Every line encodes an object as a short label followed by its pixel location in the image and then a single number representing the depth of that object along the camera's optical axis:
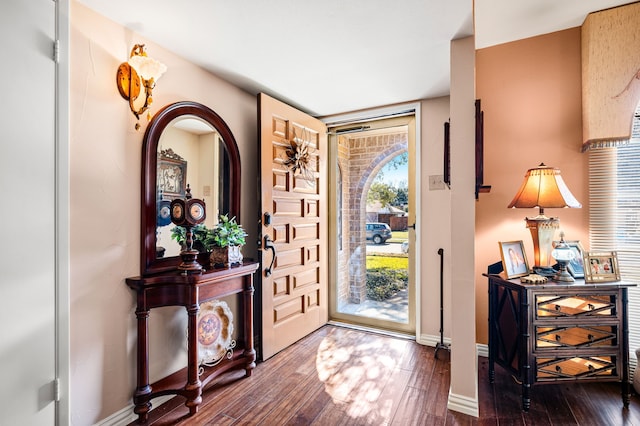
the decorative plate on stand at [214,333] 2.13
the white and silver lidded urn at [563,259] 1.92
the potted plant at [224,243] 2.14
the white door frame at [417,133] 2.94
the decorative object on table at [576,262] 2.06
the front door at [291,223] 2.58
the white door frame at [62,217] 1.46
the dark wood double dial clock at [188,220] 1.89
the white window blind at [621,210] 2.12
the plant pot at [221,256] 2.16
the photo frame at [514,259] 2.08
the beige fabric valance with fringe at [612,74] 2.03
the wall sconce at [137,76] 1.76
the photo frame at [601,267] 1.91
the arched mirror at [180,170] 1.91
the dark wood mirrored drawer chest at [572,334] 1.87
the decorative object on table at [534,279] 1.90
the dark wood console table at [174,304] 1.79
